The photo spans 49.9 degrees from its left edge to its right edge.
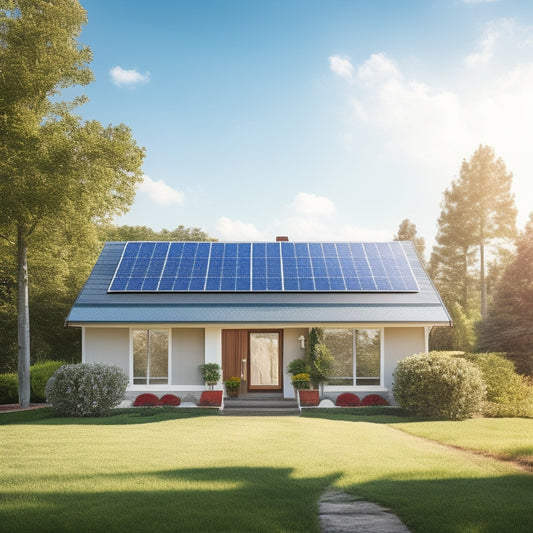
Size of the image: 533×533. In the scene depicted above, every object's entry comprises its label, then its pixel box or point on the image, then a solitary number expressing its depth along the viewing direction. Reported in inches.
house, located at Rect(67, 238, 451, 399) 749.9
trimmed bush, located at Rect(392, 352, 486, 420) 623.8
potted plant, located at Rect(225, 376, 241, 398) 784.9
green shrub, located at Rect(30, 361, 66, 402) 861.8
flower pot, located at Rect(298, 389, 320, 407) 725.3
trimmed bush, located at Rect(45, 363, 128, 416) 649.6
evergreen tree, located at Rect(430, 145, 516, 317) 1662.2
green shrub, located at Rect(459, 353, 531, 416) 668.1
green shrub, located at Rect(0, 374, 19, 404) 861.8
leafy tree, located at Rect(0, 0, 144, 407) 737.0
